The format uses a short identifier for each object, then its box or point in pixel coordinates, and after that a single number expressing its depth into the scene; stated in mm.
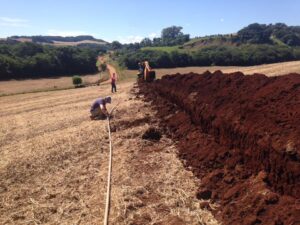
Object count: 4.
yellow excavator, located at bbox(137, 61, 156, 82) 19914
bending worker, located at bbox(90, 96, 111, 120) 12470
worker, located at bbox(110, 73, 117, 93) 21495
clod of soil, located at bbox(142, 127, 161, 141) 9045
